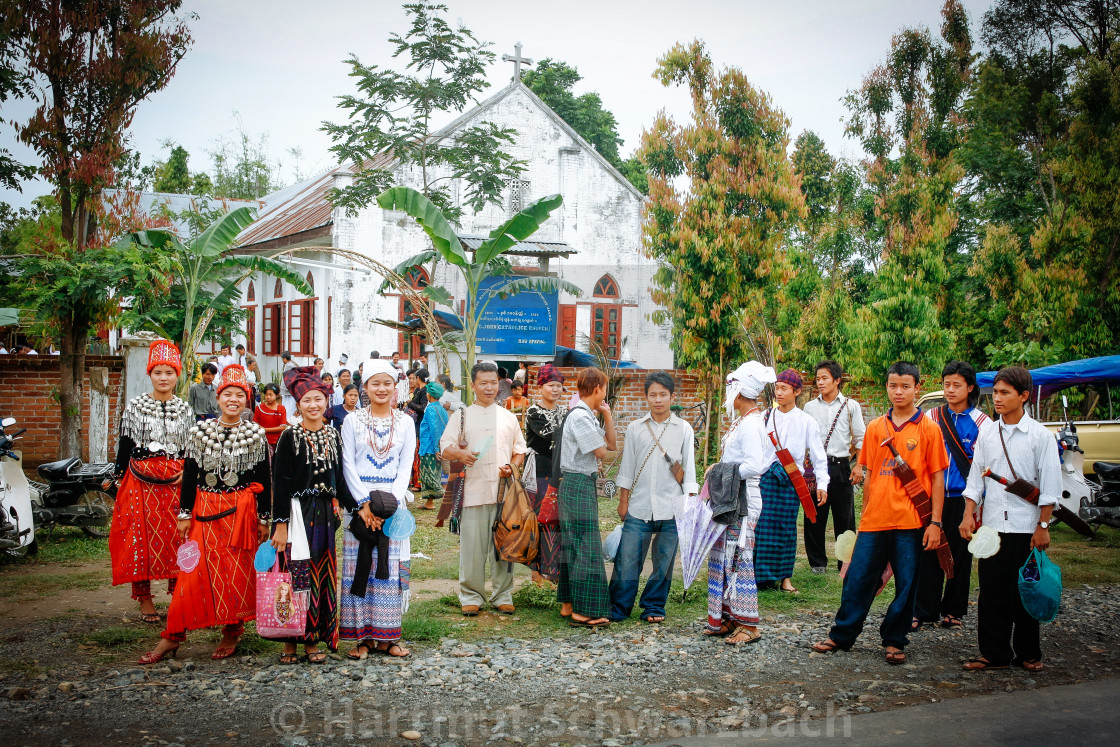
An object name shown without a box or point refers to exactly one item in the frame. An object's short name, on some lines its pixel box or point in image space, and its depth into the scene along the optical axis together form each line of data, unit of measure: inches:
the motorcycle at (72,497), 358.6
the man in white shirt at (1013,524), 210.4
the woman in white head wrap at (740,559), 231.3
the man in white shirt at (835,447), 324.8
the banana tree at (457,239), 478.3
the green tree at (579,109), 1327.5
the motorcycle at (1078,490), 388.5
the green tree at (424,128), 700.7
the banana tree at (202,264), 478.0
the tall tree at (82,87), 409.7
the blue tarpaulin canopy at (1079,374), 426.3
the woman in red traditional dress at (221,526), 205.3
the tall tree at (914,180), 572.4
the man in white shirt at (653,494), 247.4
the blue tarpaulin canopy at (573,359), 775.7
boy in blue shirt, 254.4
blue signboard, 673.0
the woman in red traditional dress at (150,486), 238.2
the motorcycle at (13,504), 306.5
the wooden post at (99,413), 506.3
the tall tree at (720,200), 557.3
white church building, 898.7
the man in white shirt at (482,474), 258.2
